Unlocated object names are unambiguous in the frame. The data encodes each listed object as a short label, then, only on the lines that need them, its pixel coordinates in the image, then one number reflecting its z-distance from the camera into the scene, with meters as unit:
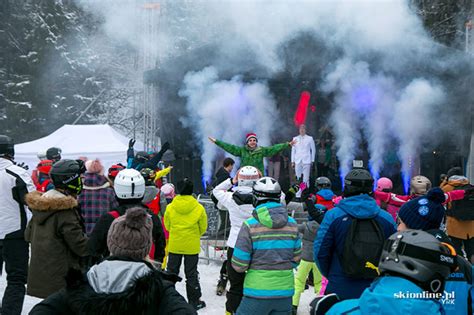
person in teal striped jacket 4.09
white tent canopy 14.60
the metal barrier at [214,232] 9.37
